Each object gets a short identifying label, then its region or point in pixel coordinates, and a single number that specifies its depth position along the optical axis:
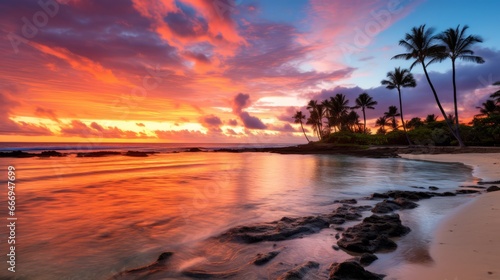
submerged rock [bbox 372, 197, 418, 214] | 7.60
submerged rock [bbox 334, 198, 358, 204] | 9.25
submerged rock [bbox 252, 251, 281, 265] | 4.54
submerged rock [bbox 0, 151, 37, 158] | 35.18
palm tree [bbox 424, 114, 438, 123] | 75.12
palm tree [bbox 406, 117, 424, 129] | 68.84
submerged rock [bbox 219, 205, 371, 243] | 5.73
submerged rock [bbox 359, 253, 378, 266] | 4.29
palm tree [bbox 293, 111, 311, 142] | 89.43
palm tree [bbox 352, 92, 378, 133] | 66.25
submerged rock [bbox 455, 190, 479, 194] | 10.02
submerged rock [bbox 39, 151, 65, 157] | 37.34
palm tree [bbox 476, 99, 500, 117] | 55.60
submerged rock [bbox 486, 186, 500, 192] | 9.65
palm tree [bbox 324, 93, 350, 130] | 69.62
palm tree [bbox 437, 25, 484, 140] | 31.53
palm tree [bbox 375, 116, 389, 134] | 86.75
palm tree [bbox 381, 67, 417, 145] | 46.62
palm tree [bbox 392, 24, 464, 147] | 33.00
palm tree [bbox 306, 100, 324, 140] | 79.44
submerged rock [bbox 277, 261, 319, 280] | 3.87
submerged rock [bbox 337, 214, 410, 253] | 4.89
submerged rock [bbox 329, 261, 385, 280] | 3.73
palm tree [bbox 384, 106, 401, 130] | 76.94
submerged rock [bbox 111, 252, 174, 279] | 4.22
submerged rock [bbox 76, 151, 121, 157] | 40.22
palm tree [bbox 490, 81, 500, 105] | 34.82
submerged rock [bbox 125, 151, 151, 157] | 43.34
